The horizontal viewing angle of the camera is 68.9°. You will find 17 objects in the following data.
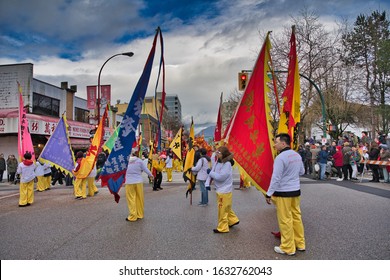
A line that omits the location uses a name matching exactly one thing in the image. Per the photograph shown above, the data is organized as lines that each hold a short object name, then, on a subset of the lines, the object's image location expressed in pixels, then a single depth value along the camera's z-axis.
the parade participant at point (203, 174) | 7.90
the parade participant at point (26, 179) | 8.69
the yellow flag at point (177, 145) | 16.69
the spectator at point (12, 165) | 16.59
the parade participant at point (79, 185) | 9.98
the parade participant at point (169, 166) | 15.53
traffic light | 15.72
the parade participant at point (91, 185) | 10.59
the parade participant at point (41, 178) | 12.05
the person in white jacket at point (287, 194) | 4.16
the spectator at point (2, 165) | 16.73
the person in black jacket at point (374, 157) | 12.60
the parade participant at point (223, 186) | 5.32
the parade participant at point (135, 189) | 6.46
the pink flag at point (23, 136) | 9.12
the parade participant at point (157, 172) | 10.96
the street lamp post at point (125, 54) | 18.30
